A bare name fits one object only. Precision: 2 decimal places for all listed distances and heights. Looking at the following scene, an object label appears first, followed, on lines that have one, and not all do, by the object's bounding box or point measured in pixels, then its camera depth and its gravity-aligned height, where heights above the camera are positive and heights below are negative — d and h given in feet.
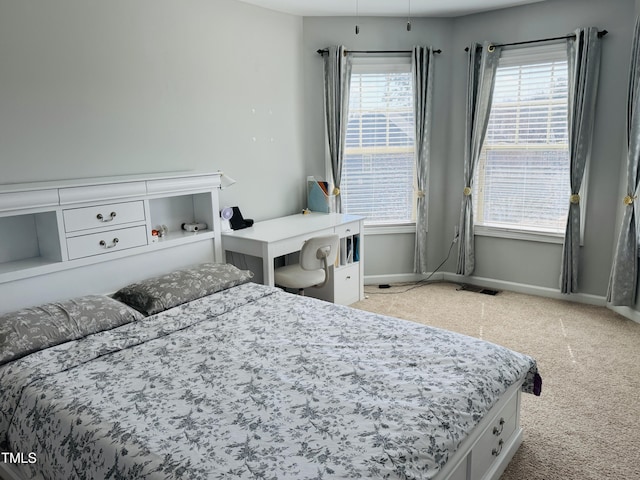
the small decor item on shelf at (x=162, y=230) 11.14 -1.97
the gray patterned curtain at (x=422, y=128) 14.84 +0.21
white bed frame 7.25 -1.95
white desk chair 11.55 -3.00
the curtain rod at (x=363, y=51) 14.61 +2.47
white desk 11.52 -2.47
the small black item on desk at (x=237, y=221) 12.58 -2.03
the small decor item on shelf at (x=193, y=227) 11.66 -2.00
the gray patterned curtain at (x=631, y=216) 12.03 -2.07
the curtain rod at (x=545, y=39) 12.72 +2.47
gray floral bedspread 5.05 -3.10
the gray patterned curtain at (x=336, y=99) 14.58 +1.09
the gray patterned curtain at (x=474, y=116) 14.46 +0.53
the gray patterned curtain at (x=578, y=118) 12.85 +0.35
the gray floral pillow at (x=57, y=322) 7.24 -2.76
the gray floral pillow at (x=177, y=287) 9.11 -2.77
